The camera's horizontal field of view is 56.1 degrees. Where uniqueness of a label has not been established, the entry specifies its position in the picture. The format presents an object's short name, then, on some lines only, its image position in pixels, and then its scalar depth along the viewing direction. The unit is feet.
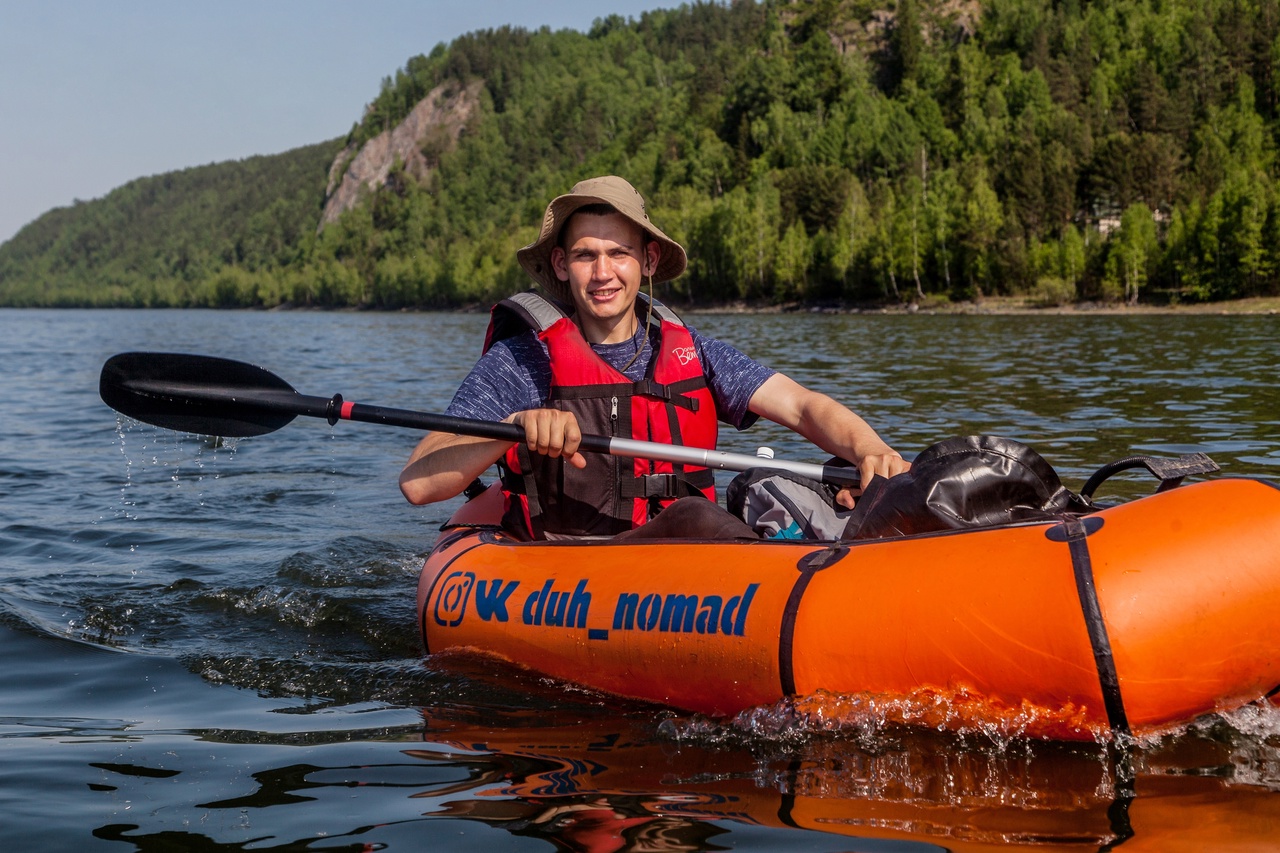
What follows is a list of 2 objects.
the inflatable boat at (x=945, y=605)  10.14
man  14.82
